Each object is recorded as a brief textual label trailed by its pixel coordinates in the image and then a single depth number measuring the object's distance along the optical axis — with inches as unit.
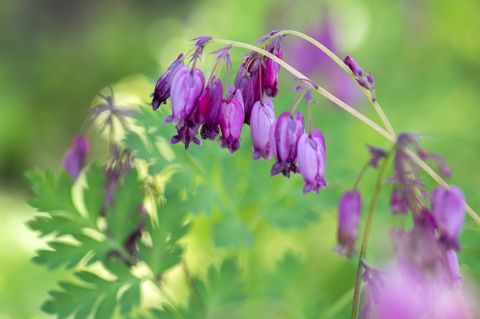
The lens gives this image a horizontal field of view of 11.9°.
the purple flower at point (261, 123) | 31.1
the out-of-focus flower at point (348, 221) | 31.6
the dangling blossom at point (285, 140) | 30.8
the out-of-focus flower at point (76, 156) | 35.2
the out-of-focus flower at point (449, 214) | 29.7
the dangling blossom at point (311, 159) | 30.9
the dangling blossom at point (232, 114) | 31.0
